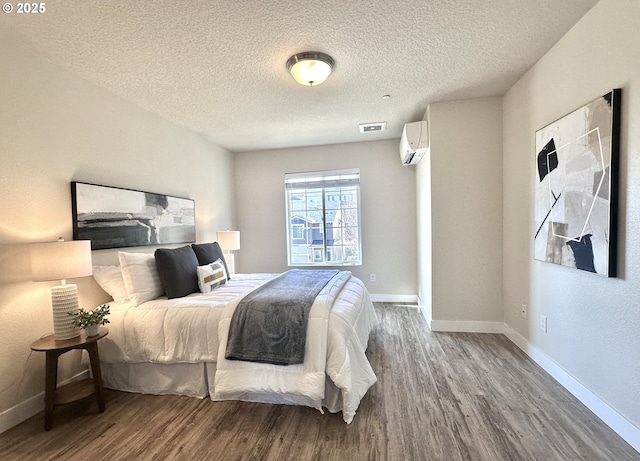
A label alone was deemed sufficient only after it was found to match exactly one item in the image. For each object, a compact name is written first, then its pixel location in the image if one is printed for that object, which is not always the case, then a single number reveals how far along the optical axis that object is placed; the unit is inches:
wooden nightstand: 69.2
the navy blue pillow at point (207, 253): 114.1
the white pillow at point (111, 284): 89.4
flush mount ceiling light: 82.4
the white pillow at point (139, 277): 89.0
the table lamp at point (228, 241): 150.5
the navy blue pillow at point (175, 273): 93.4
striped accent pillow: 100.2
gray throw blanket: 72.0
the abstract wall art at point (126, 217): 89.3
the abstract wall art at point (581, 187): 64.0
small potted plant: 74.0
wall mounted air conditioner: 127.3
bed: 71.1
